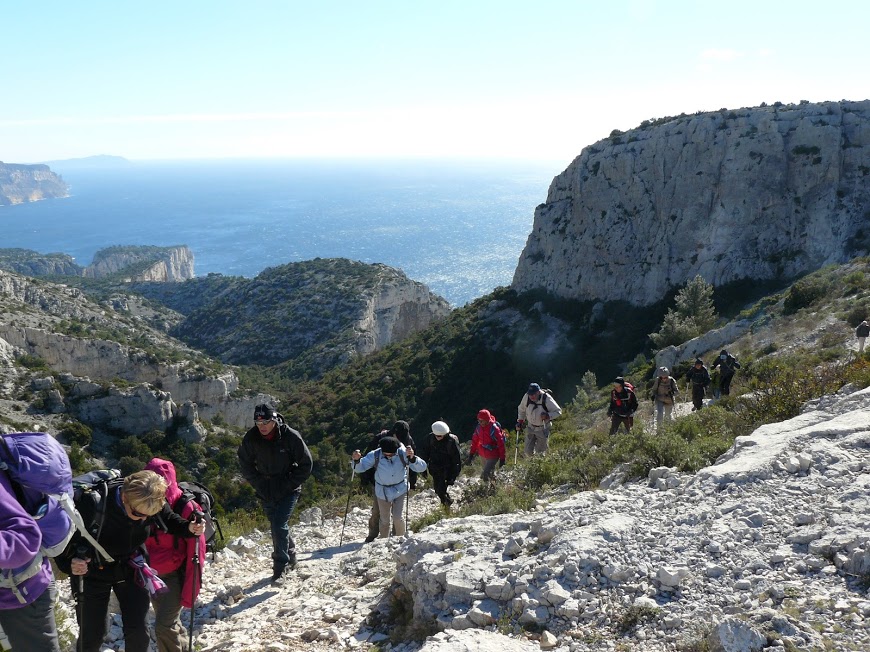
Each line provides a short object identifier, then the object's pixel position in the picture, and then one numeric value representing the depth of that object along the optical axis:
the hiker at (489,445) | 9.23
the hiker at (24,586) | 3.00
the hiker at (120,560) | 3.65
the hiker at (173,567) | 4.21
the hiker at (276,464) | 5.93
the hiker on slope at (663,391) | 12.12
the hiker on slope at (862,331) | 13.10
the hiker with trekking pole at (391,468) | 7.05
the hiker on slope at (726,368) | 13.04
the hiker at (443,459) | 8.12
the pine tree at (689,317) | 27.00
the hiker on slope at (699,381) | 12.93
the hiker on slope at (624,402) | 11.15
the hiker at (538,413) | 10.22
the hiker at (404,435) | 7.64
